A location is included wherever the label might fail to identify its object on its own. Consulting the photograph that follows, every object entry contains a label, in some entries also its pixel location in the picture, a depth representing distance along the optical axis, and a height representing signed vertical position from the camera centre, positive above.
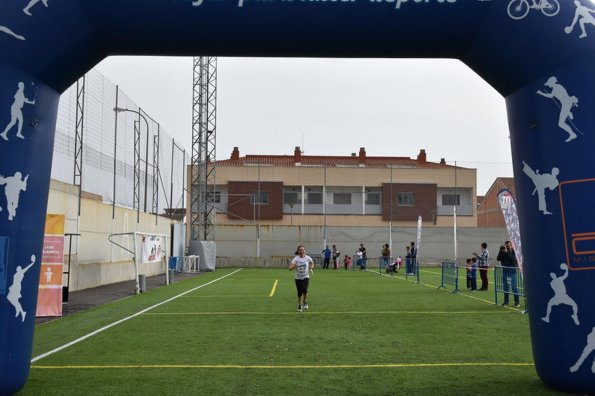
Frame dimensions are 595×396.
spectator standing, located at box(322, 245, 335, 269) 43.41 +0.72
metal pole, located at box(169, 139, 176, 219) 38.43 +5.10
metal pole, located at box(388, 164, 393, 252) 45.70 +2.30
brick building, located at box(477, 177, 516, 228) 50.19 +5.56
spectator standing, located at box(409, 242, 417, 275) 29.67 +0.39
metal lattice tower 41.84 +9.15
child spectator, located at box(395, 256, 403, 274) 35.28 +0.23
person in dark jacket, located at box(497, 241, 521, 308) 15.91 -0.33
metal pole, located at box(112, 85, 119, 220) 25.77 +4.76
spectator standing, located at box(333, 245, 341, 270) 43.16 +0.65
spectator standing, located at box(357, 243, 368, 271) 41.03 +0.64
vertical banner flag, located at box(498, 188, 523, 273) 13.74 +1.14
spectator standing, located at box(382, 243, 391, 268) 35.54 +0.69
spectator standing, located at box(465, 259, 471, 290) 21.56 -0.29
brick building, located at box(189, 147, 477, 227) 54.56 +6.63
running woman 15.09 -0.14
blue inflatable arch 6.16 +1.98
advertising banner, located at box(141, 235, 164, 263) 23.16 +0.67
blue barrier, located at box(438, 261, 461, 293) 21.31 -0.19
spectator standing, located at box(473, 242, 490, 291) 21.47 +0.06
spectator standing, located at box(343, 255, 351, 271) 42.85 +0.38
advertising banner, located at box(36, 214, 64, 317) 13.94 -0.21
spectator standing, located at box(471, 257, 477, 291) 21.08 -0.25
